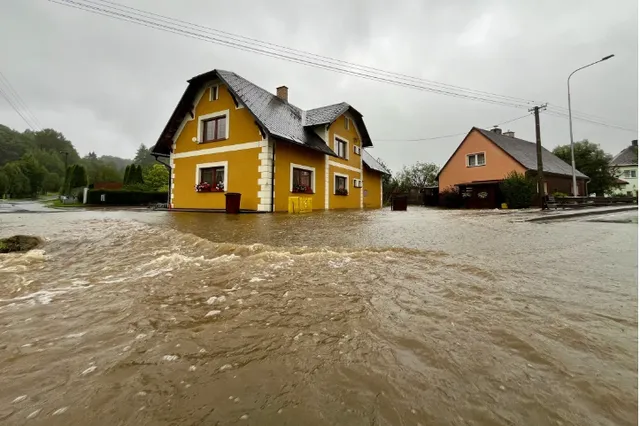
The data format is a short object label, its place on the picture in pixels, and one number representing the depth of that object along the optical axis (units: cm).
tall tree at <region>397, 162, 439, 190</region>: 3278
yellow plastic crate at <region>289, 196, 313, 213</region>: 1175
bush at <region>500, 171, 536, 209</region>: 1645
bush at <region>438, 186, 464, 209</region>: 2034
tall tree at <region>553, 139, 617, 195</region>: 3206
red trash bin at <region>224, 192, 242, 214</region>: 1079
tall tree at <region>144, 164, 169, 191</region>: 3519
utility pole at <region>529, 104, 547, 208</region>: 1441
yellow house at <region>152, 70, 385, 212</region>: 1186
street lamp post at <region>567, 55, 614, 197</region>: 1553
